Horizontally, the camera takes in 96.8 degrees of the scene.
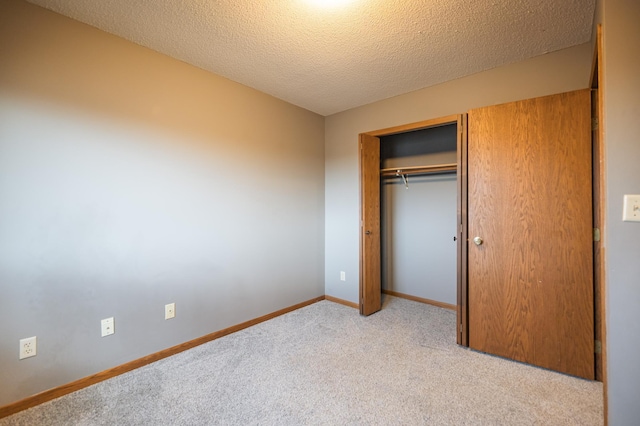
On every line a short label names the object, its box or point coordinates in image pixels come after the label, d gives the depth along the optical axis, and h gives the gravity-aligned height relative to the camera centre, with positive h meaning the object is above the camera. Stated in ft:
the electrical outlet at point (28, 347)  5.46 -2.60
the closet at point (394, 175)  10.00 +1.37
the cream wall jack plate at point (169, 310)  7.43 -2.59
